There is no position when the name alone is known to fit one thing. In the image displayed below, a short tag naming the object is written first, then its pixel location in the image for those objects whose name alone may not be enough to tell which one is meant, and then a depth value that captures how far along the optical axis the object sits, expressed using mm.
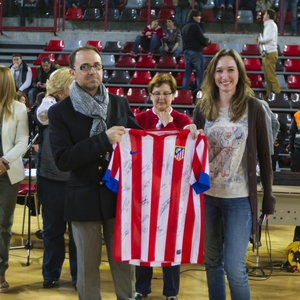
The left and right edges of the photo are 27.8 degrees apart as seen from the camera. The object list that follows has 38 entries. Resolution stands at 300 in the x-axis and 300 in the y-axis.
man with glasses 3133
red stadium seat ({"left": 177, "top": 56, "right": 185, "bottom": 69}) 12016
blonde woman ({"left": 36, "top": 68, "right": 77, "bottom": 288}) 4430
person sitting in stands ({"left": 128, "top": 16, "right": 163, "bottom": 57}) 12266
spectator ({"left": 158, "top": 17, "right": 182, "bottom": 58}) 11812
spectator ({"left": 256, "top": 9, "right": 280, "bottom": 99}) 10727
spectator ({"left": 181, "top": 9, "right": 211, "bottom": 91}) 10398
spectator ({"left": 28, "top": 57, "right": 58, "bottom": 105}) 10461
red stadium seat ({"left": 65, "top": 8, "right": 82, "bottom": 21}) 13773
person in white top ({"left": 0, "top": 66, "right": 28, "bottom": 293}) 4301
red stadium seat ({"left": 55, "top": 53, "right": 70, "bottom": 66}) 12148
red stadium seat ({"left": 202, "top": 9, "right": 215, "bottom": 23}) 13602
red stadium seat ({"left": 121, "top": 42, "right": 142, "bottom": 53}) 12742
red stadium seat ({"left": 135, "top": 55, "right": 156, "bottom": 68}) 12156
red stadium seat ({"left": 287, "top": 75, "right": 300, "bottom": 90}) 11367
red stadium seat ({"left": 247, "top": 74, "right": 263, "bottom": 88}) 11511
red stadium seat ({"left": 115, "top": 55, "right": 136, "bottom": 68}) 12258
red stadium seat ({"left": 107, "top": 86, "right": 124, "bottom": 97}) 10922
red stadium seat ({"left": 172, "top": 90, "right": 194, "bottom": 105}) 10672
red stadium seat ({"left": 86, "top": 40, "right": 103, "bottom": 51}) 12613
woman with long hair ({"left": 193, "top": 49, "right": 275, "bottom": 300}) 3236
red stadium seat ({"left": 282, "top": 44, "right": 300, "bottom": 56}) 12352
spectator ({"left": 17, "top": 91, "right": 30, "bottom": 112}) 7809
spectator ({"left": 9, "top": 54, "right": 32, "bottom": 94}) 10852
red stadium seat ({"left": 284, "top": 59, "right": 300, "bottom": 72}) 11922
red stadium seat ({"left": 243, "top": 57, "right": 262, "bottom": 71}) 11945
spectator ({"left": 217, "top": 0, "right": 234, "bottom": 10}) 13539
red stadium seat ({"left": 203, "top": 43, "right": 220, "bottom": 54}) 12305
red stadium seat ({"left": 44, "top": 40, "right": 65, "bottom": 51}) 12719
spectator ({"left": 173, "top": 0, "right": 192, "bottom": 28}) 13328
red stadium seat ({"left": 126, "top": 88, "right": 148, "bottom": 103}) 11000
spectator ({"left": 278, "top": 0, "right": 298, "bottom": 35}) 13102
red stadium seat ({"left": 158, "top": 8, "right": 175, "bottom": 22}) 13594
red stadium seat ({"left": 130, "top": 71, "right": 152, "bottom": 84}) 11734
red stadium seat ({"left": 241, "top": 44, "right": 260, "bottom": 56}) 12281
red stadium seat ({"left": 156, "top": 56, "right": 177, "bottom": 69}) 11938
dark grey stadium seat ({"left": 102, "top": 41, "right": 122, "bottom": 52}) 12719
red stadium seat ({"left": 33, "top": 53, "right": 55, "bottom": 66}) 12258
